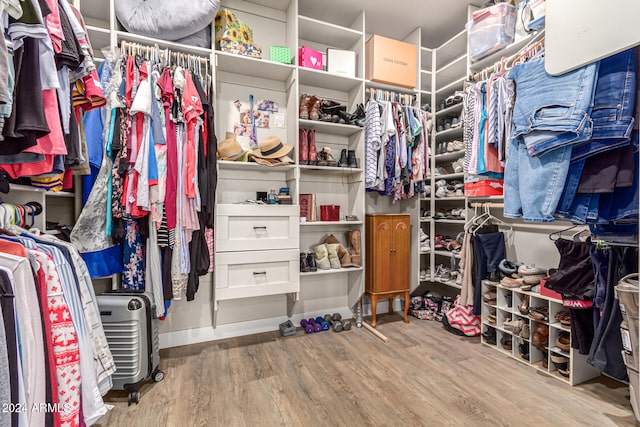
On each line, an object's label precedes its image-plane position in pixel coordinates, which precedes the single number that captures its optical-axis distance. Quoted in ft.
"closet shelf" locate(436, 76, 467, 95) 9.09
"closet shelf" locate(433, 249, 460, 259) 9.17
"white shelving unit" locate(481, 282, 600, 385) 6.02
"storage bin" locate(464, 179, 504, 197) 6.97
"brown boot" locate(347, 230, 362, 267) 9.06
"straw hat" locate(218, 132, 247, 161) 7.64
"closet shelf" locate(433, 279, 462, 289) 9.22
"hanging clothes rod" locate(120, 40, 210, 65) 6.84
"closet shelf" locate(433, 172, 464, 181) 9.09
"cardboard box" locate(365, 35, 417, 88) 9.04
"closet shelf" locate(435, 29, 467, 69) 9.39
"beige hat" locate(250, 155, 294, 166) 7.77
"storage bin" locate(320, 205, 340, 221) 9.11
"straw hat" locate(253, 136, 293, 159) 7.88
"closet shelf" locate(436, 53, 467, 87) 9.30
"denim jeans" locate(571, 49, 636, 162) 3.77
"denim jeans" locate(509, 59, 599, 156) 3.89
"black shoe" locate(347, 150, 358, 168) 9.07
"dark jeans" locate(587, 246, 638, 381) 5.12
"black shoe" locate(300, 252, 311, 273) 8.52
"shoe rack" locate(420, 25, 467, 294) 9.38
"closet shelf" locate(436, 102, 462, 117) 9.20
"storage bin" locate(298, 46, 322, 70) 8.50
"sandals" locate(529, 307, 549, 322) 6.43
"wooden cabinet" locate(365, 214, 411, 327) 8.95
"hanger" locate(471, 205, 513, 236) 8.31
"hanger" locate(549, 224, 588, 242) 6.37
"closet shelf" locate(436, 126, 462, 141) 9.24
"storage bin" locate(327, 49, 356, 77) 8.96
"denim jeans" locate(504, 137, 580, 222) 4.24
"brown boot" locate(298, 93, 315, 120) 8.51
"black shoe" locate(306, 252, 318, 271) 8.60
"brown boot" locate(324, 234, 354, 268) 9.01
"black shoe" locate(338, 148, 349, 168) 9.04
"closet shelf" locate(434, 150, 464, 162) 9.15
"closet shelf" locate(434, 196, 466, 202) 9.12
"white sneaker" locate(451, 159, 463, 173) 9.21
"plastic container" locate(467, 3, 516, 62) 7.70
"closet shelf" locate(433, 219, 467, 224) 9.09
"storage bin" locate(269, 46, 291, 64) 8.27
